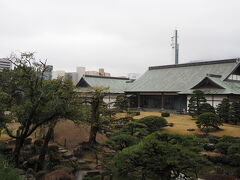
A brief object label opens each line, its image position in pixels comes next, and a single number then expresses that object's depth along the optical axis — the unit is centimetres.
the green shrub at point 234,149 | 1514
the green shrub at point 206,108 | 2531
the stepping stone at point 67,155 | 1572
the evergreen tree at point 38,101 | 1254
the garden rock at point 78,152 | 1655
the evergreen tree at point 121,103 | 2955
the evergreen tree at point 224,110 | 2473
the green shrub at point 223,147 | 1678
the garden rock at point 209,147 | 1841
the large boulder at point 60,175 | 1071
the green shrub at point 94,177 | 1157
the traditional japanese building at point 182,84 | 2840
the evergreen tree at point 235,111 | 2440
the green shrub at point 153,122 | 2141
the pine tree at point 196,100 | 2625
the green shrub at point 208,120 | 2100
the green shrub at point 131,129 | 1520
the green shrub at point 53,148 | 1608
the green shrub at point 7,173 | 883
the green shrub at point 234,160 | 1557
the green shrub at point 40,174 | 1187
